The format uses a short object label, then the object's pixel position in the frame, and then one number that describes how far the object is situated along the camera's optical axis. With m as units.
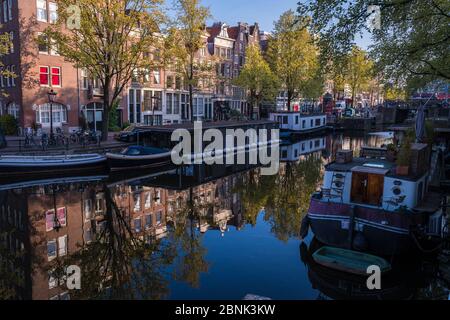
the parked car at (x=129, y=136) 32.41
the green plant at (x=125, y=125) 41.63
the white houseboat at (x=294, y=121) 49.81
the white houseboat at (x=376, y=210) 12.50
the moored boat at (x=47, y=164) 23.62
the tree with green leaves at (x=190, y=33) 37.81
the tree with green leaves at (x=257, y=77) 49.72
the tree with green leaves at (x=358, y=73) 67.38
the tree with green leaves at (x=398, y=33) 13.81
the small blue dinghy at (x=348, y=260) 11.36
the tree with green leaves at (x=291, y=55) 50.97
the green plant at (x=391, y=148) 16.73
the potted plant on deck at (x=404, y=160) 13.34
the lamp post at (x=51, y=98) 28.23
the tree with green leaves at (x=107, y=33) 28.83
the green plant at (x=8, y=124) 33.78
